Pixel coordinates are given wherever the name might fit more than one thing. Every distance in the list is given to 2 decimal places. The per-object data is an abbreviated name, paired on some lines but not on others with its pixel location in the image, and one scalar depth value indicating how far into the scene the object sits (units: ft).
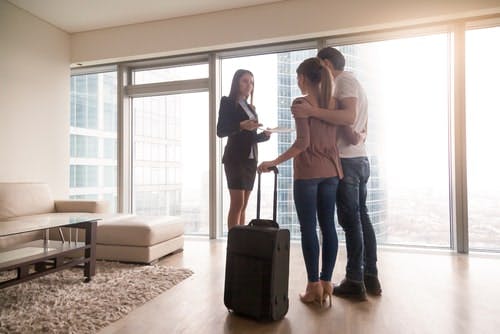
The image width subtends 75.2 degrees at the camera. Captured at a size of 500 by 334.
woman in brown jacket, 5.67
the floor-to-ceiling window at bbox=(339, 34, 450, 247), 11.21
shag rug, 5.24
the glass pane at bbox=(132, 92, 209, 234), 13.74
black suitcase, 5.12
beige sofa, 8.91
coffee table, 6.16
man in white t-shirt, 6.07
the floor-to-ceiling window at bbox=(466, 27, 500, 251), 10.66
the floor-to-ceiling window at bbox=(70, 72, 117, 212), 14.97
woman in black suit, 7.67
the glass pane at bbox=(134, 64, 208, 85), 13.83
